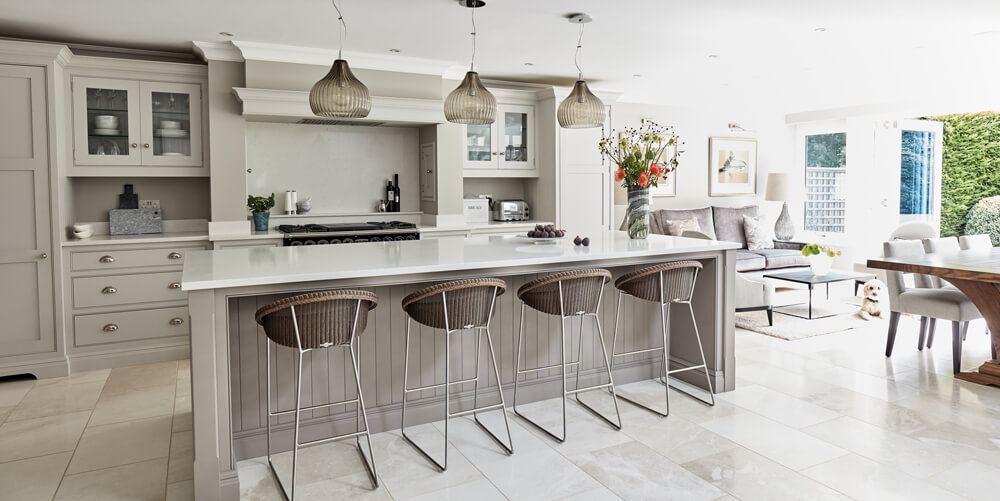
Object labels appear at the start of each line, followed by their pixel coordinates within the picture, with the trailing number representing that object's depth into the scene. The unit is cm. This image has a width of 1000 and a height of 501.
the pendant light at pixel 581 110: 375
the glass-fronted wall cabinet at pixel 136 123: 456
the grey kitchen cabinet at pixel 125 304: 442
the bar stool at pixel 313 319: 242
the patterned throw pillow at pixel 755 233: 777
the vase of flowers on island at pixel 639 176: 386
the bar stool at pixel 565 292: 301
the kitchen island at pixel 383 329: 251
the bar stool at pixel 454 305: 273
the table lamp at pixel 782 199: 813
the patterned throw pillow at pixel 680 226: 723
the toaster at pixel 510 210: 629
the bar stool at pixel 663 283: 328
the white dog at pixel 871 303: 584
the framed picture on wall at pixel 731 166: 833
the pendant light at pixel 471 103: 353
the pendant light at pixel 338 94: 311
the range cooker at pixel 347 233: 485
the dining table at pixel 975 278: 374
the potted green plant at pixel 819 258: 593
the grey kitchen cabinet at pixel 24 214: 414
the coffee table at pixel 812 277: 576
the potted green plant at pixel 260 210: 508
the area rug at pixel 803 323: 531
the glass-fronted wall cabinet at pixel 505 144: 596
